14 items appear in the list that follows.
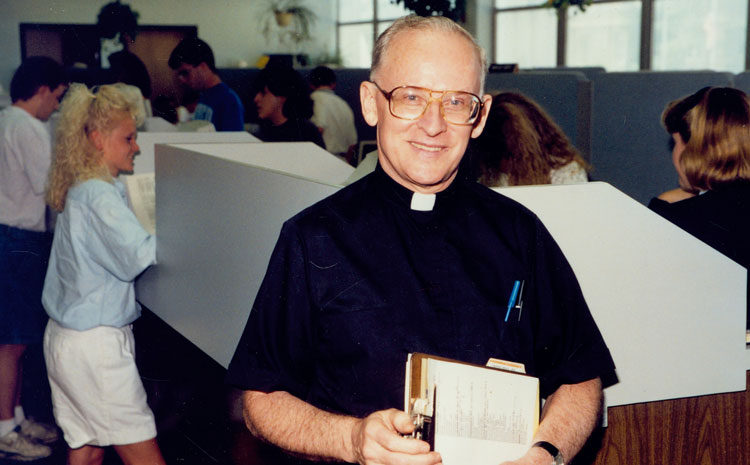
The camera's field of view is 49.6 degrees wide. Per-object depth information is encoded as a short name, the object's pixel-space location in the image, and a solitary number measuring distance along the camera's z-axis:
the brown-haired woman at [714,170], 1.95
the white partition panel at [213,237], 1.66
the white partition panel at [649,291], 1.40
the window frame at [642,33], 7.76
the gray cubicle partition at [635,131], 3.60
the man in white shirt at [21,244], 2.99
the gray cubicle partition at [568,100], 3.70
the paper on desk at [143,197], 2.68
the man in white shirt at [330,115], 4.90
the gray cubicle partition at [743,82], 3.41
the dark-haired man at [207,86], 3.53
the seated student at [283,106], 3.43
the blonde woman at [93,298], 2.11
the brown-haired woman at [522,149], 2.41
